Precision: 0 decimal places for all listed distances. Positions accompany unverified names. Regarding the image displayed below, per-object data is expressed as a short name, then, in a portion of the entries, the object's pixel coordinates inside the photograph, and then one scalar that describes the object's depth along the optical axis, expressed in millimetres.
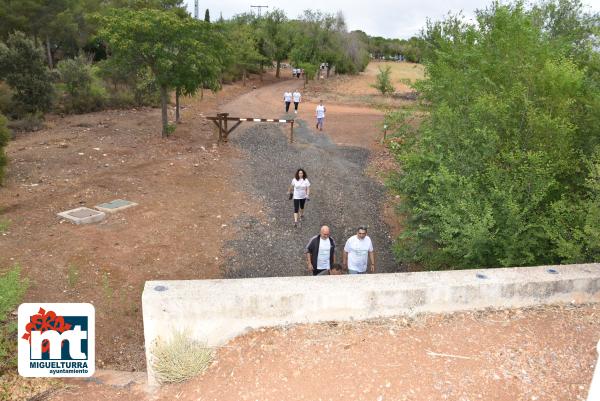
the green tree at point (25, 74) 19141
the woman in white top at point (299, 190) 9911
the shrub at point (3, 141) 12348
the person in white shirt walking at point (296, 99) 26011
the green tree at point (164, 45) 16297
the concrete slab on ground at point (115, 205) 10914
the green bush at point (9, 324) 5379
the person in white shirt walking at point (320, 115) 21594
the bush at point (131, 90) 23906
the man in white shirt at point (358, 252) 6992
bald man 7086
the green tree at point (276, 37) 40219
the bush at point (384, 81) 30914
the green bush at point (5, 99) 19609
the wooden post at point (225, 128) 18000
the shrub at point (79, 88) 22281
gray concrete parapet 4676
